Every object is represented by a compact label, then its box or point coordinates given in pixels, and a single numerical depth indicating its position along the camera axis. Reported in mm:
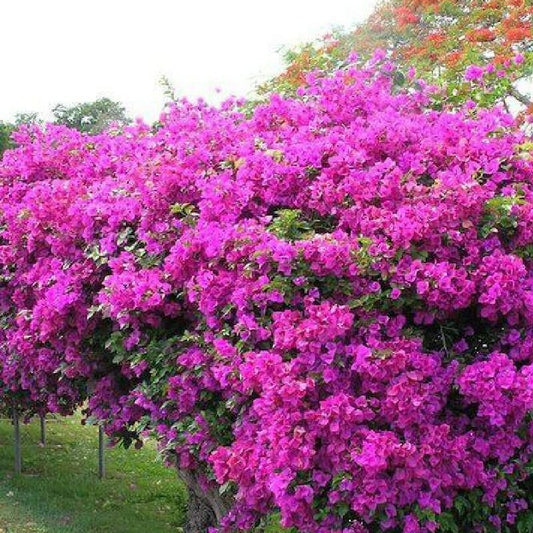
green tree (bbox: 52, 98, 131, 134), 35906
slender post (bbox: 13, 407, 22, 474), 9462
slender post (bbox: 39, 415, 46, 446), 11164
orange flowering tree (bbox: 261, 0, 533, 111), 13023
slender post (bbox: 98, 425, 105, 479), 9341
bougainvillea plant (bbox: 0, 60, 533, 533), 3174
